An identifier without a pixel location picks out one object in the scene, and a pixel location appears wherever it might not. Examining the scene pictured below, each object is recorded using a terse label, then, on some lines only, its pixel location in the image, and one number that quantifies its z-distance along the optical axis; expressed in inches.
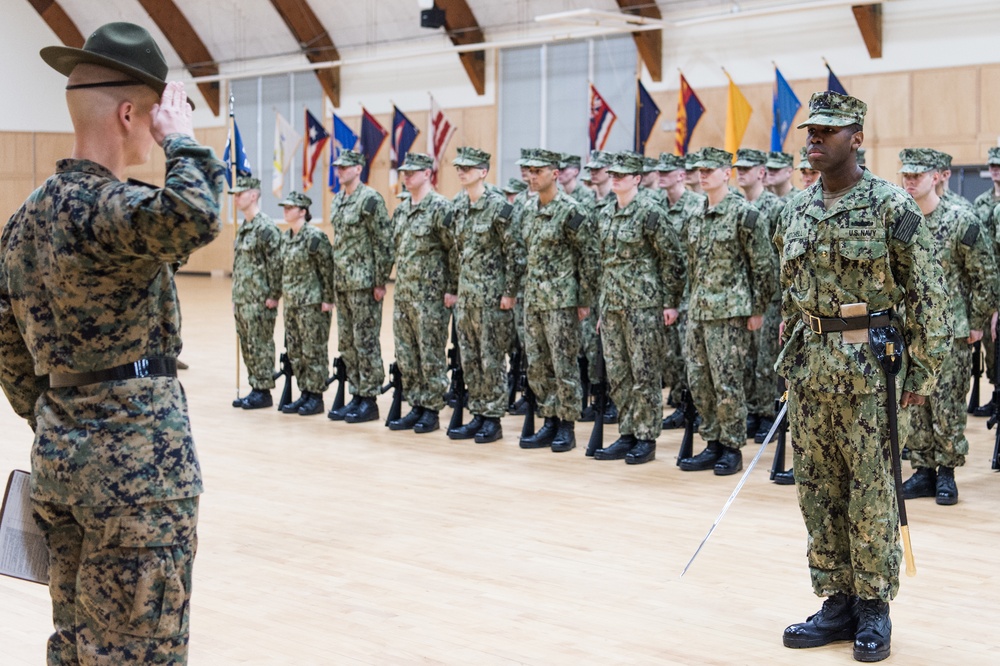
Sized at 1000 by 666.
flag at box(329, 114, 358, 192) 521.3
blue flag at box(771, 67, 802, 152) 491.5
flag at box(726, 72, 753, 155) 509.0
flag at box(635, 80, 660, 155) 542.9
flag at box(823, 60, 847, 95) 467.8
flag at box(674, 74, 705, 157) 533.6
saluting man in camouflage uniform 87.8
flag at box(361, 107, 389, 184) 565.9
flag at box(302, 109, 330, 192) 544.7
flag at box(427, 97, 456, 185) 644.9
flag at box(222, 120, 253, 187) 348.2
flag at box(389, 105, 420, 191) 591.8
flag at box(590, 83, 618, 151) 556.7
